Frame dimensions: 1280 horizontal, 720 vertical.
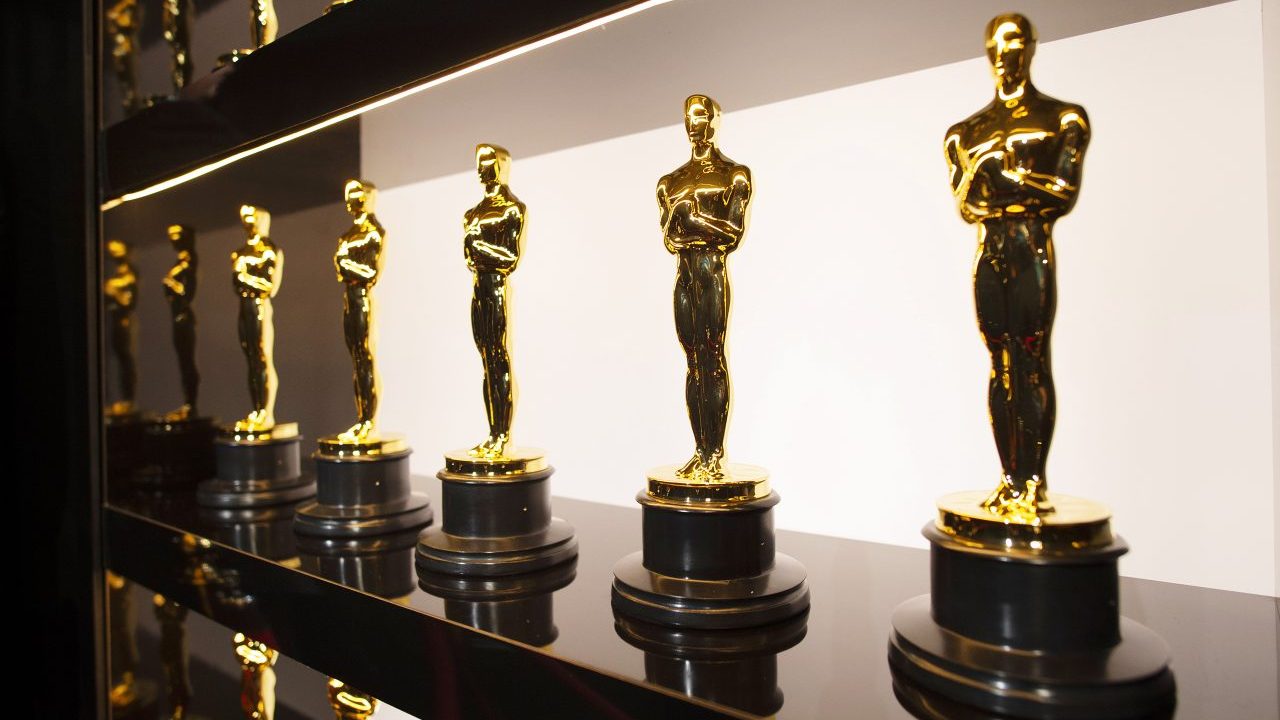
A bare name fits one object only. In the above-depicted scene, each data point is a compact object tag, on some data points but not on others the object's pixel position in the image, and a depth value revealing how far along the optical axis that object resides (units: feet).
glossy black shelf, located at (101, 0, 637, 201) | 1.59
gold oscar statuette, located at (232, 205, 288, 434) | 3.00
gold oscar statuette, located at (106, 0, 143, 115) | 3.22
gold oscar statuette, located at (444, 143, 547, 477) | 2.27
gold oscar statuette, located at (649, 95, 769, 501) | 1.81
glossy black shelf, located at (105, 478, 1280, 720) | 1.31
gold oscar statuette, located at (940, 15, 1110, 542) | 1.33
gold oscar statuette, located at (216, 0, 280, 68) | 2.68
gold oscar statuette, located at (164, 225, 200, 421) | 3.41
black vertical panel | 2.99
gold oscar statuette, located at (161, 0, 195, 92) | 3.18
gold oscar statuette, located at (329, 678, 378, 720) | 2.10
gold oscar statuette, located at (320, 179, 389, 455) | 2.58
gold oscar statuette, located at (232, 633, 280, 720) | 2.46
